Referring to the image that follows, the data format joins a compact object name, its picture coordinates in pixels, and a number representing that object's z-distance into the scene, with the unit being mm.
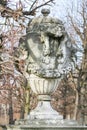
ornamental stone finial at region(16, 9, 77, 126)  9781
